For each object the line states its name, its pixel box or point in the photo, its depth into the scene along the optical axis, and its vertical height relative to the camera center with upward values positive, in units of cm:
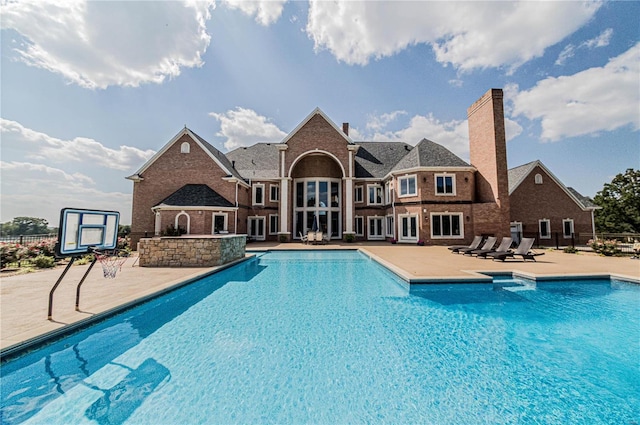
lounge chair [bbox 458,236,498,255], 1379 -81
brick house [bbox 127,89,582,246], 1984 +376
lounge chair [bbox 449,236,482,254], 1494 -86
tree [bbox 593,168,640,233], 3200 +340
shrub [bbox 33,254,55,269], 1077 -140
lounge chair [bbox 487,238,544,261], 1168 -105
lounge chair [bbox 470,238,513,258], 1262 -97
